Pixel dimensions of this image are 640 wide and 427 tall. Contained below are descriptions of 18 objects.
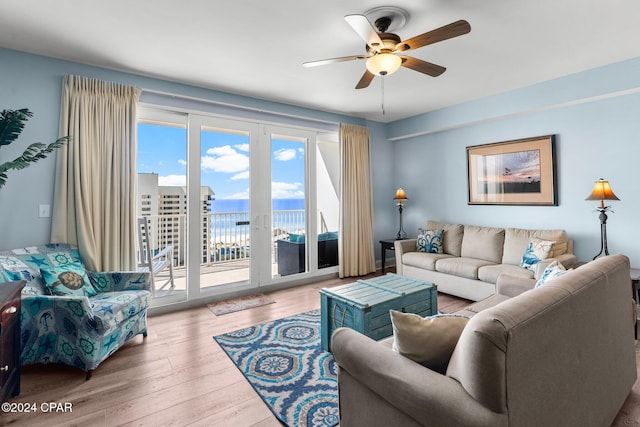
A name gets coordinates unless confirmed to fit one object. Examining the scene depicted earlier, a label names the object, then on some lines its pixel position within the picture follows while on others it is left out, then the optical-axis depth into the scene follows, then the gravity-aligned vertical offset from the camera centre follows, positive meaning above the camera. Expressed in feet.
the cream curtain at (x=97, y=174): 9.65 +1.59
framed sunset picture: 12.55 +1.97
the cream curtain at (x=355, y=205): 16.26 +0.79
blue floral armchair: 7.32 -2.31
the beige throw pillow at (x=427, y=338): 4.08 -1.58
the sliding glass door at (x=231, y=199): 12.31 +1.07
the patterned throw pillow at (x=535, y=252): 10.94 -1.27
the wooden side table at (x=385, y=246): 16.88 -1.46
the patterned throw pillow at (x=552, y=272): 6.24 -1.13
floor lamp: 10.07 +0.62
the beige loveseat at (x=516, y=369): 3.19 -1.88
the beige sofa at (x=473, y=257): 11.58 -1.70
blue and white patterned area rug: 6.21 -3.68
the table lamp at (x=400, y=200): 17.16 +1.06
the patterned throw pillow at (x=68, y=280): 8.04 -1.51
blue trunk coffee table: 7.73 -2.25
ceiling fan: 6.52 +4.04
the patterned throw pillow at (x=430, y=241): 14.80 -1.09
